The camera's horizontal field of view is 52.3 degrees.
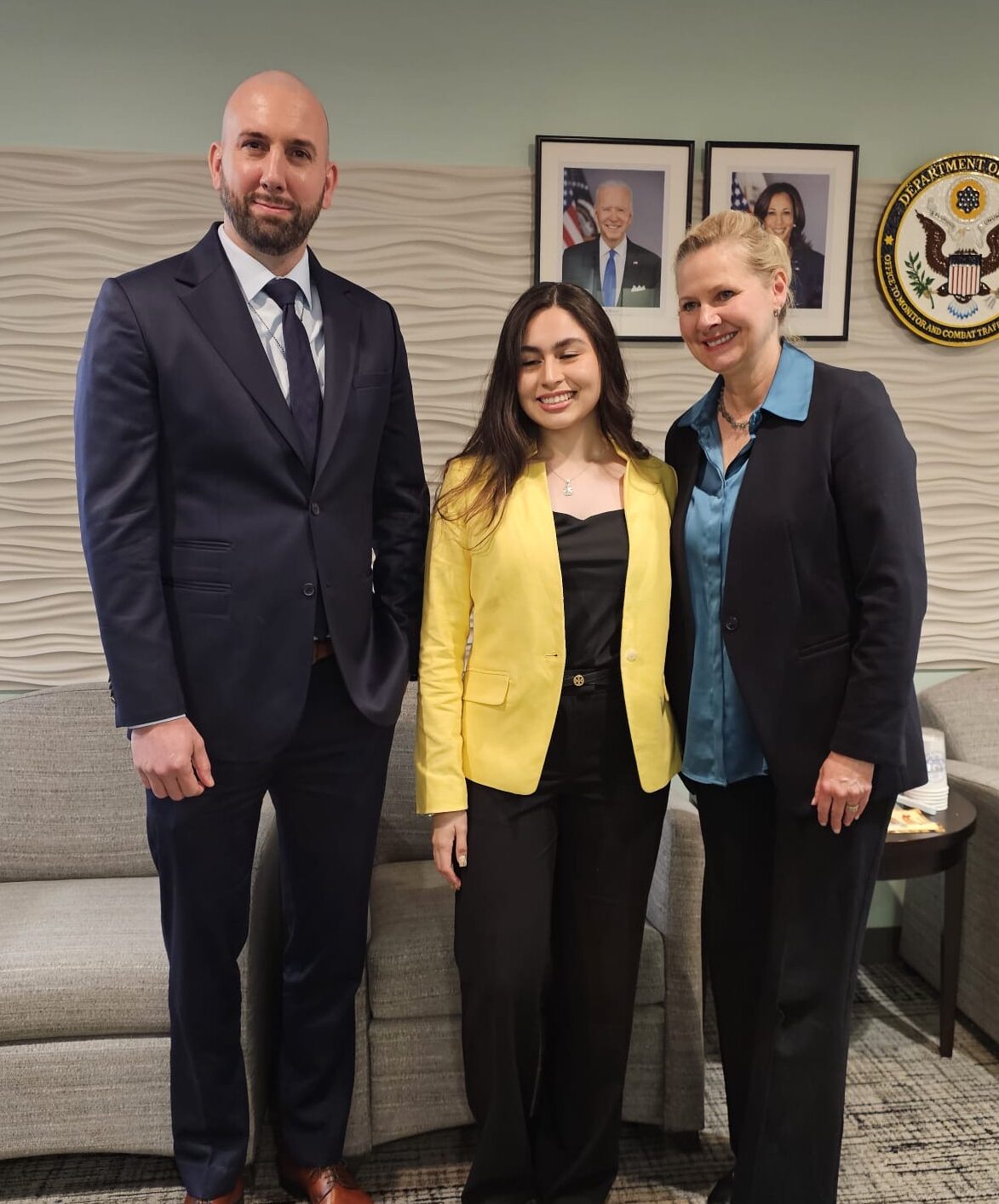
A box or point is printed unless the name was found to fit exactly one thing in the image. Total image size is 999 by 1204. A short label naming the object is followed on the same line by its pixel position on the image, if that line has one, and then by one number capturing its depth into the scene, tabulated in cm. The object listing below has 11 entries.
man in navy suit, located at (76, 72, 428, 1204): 155
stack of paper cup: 234
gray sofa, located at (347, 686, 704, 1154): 199
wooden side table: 220
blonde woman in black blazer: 154
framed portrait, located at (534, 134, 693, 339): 260
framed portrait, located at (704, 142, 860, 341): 265
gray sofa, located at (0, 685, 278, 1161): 190
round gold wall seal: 272
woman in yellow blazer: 168
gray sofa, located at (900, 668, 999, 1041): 244
